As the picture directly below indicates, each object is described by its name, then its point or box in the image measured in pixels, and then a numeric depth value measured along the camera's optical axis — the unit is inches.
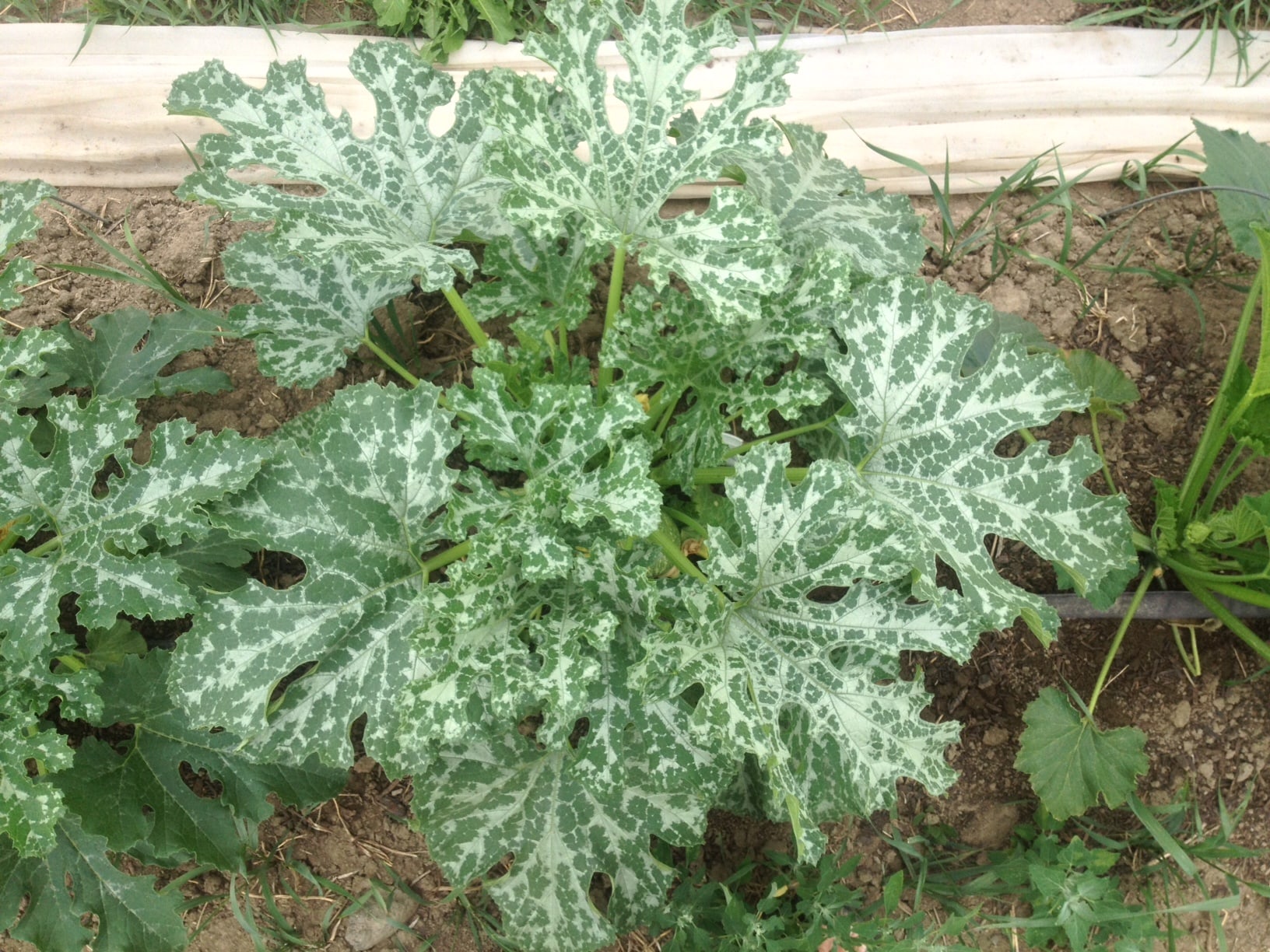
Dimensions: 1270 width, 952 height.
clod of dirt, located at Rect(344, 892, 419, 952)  84.4
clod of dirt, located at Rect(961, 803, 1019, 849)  87.0
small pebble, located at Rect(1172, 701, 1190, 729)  88.4
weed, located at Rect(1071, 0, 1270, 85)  96.7
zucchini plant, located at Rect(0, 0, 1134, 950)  61.4
